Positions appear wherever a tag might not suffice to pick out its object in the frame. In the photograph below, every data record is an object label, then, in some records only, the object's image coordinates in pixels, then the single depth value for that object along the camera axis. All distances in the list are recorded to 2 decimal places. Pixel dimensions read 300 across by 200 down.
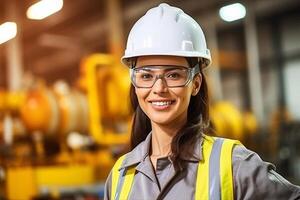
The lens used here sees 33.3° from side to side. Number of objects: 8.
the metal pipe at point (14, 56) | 8.52
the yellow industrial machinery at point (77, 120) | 5.95
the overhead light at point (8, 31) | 8.86
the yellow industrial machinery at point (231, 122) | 8.64
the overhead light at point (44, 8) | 8.18
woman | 1.52
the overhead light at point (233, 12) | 10.66
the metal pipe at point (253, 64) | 10.82
